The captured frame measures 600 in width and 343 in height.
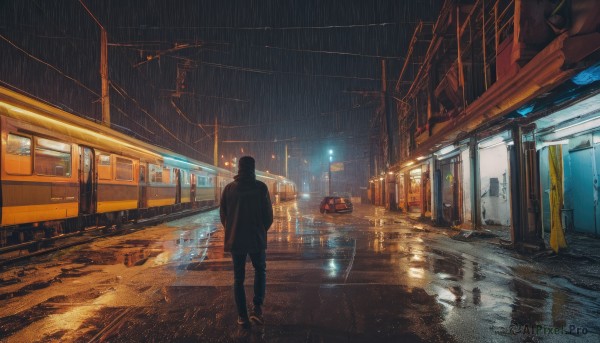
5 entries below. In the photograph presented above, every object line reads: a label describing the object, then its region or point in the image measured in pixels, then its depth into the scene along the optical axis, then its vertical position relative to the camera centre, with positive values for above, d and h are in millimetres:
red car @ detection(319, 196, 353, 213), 23188 -1463
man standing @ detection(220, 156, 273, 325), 3742 -465
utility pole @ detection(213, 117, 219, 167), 29797 +3796
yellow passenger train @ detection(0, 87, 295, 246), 7590 +472
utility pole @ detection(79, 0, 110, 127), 12998 +4654
